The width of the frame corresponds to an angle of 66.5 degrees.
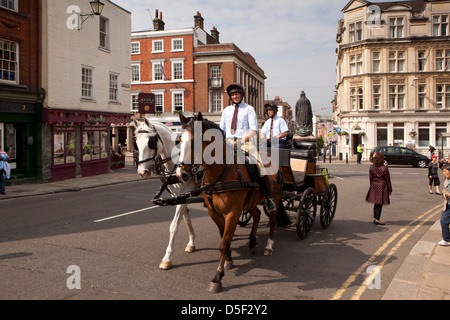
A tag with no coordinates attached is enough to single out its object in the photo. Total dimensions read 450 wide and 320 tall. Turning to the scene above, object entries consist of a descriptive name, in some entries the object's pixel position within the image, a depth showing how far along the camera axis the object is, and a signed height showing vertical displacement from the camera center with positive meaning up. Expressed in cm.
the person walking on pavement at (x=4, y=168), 1299 -56
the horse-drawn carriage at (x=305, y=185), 700 -77
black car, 2845 -52
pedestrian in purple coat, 862 -90
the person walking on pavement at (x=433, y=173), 1386 -92
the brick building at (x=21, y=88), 1542 +299
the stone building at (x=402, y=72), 3703 +857
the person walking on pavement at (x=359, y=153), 3250 -19
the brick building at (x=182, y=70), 4188 +1025
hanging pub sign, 2339 +341
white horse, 572 -3
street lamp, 1702 +728
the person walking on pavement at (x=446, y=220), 665 -136
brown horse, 457 -41
